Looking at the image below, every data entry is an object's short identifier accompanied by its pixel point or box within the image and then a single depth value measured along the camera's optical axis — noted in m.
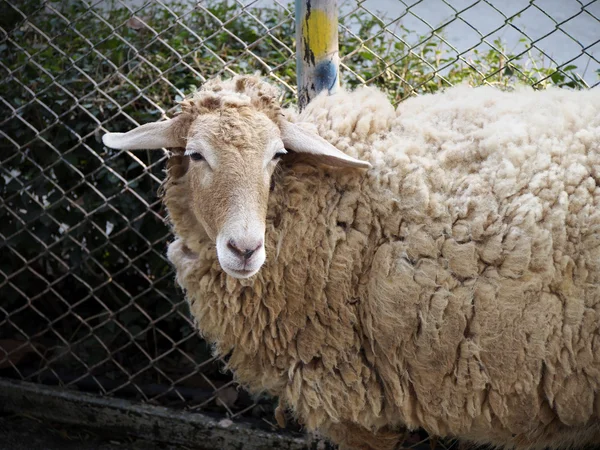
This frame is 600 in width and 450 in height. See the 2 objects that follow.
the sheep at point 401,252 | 2.20
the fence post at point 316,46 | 2.57
